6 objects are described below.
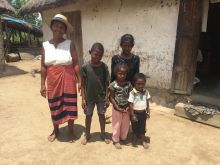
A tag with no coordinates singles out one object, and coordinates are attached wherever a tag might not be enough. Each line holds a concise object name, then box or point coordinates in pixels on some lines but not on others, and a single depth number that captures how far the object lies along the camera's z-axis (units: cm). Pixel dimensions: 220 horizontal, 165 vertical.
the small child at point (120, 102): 310
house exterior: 475
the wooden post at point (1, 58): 870
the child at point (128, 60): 321
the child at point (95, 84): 315
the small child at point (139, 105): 315
